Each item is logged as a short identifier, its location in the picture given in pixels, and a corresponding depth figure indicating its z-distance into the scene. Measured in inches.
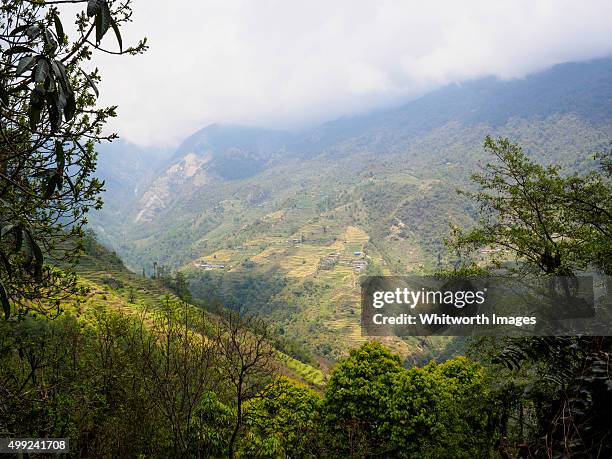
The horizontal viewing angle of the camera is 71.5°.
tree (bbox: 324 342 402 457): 457.7
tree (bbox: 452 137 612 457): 201.6
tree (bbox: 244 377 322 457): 430.4
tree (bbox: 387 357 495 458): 367.2
